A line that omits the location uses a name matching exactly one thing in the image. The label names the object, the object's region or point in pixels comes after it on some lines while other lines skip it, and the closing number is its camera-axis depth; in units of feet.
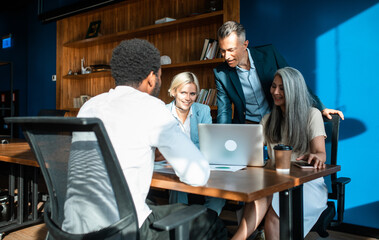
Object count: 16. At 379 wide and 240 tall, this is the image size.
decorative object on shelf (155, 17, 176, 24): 14.23
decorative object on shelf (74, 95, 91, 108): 18.30
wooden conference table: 3.93
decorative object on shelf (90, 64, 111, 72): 16.81
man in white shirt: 3.92
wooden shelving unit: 13.75
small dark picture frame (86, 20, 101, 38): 17.44
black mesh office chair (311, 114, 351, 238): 5.81
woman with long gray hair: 5.81
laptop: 5.60
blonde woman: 10.03
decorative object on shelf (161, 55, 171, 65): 14.56
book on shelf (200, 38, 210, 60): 13.15
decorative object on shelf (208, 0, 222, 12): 12.92
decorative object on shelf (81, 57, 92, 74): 17.91
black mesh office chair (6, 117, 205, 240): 3.36
